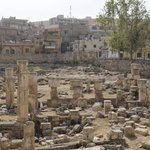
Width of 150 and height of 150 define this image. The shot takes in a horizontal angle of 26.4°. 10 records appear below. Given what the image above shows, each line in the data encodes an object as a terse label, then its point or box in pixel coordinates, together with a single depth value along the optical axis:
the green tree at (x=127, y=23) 35.22
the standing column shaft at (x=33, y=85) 19.71
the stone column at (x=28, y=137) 11.44
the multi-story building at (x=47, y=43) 54.03
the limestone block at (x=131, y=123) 13.99
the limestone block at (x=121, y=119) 14.99
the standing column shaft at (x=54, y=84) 20.89
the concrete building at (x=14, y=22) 64.88
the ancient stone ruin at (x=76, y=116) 12.30
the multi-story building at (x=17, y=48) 50.59
